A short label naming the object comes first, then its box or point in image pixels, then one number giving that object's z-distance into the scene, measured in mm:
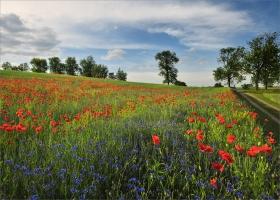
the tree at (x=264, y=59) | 38157
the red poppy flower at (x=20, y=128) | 3342
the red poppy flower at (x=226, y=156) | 2628
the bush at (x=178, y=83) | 61444
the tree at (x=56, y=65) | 83526
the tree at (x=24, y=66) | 88783
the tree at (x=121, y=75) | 85792
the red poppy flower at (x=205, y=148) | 2856
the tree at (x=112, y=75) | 87529
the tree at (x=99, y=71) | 79448
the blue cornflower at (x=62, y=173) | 2632
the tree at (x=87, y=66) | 81019
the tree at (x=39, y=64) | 82243
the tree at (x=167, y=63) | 61644
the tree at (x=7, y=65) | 96501
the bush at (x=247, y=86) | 48991
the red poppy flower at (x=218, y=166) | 2689
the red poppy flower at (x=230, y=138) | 3261
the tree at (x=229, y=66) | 49919
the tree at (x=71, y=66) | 83224
